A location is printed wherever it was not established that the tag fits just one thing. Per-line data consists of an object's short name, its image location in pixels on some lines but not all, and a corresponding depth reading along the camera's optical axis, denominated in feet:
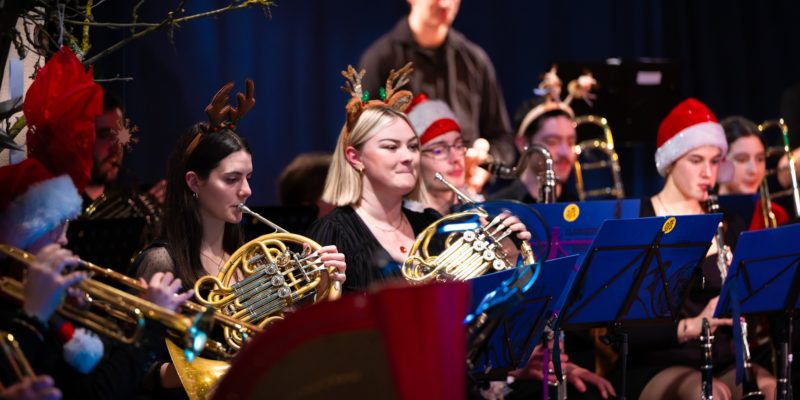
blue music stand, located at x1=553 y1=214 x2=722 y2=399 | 26.76
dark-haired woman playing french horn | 26.40
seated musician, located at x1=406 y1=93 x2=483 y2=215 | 35.70
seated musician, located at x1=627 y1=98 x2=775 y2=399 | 32.89
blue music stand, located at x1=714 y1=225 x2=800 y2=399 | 28.30
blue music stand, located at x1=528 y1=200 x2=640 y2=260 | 31.09
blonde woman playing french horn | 28.66
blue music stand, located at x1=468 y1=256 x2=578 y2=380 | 24.95
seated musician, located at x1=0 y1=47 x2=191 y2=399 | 18.11
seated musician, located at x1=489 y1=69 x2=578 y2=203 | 42.11
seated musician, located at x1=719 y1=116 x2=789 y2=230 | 43.11
